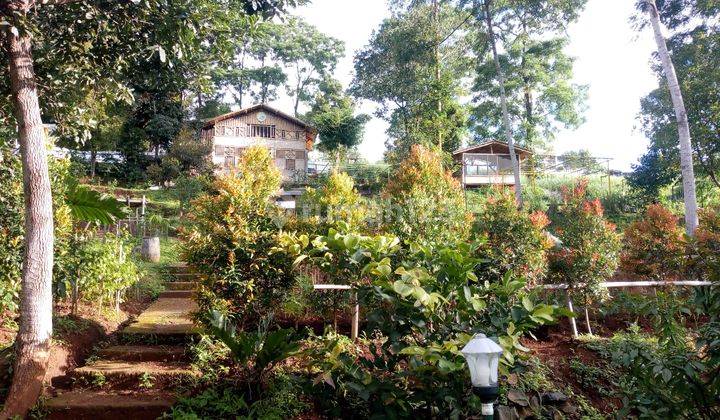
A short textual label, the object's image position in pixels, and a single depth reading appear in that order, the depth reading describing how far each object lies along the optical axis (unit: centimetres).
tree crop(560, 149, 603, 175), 2110
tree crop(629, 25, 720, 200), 1335
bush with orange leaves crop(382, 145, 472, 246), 634
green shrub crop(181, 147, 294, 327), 479
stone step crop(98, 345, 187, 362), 505
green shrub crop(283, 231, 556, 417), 300
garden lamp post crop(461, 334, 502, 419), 250
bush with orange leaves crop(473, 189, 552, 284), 655
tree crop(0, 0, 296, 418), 400
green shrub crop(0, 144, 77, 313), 521
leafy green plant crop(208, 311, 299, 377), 393
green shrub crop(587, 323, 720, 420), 270
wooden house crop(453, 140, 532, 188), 2372
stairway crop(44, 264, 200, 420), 411
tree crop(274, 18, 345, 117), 3341
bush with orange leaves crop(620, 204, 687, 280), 816
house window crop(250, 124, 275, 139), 2769
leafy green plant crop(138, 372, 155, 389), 448
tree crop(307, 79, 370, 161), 2562
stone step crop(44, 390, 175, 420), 409
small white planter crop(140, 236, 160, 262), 1043
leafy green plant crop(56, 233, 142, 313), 574
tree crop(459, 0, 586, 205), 1623
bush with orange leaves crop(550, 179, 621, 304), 702
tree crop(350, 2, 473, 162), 2152
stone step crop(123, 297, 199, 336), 547
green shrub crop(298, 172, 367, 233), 675
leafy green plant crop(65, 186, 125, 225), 560
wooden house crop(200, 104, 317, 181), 2714
